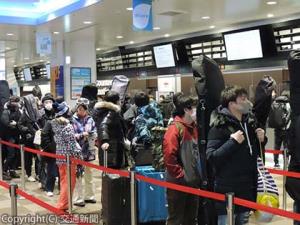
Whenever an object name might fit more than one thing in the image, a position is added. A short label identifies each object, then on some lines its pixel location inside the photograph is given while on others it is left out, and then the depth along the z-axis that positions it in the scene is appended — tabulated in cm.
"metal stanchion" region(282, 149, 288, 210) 587
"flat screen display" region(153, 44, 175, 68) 1310
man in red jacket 386
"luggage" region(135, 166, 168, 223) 488
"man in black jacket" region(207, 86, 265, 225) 318
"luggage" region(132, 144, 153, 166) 509
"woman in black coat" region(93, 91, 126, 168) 526
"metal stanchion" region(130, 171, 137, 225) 401
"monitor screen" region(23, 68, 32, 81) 2171
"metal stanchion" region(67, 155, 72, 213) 546
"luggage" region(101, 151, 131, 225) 472
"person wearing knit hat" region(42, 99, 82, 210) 562
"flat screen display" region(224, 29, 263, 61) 1043
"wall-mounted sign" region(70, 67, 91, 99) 1287
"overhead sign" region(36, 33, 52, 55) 1123
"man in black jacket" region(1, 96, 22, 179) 812
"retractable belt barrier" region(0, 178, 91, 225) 431
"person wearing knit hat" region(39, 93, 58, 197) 664
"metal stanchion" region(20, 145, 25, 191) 716
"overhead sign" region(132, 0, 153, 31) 757
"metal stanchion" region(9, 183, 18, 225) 396
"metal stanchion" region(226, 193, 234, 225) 287
